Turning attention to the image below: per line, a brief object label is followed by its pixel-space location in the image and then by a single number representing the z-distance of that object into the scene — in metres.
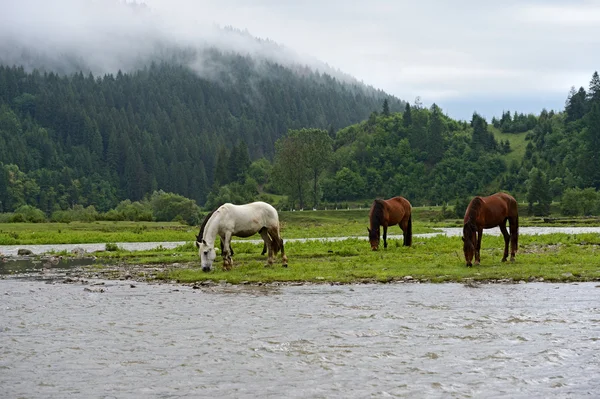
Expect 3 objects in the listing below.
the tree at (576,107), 191.38
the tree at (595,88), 186.38
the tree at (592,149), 148.75
